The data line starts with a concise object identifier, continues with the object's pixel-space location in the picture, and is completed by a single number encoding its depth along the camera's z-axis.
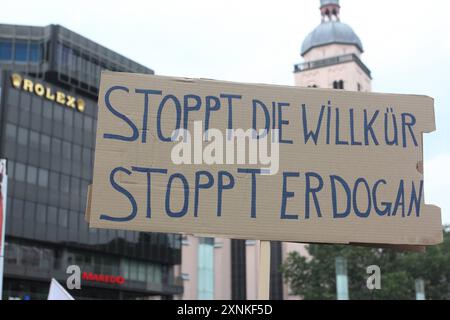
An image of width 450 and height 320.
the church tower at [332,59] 88.94
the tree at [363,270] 50.22
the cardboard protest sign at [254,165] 4.62
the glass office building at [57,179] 45.19
